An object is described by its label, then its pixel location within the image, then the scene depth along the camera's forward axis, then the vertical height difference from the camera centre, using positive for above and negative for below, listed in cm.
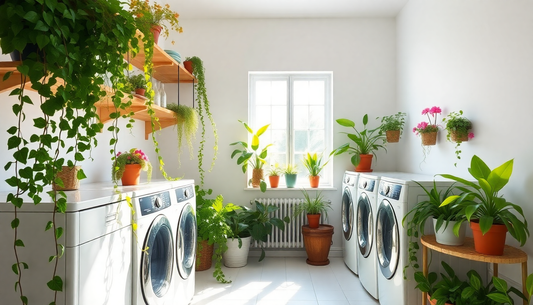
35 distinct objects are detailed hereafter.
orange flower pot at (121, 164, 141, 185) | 202 -11
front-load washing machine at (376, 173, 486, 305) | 206 -53
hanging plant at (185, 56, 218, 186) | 328 +71
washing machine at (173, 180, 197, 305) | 221 -61
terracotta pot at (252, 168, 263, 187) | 358 -22
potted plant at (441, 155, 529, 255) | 158 -28
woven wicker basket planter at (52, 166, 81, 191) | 159 -11
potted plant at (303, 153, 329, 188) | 358 -13
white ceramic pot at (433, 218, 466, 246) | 182 -43
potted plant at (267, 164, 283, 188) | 361 -22
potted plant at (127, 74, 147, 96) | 234 +49
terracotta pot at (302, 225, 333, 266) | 332 -86
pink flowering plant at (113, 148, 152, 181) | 200 -3
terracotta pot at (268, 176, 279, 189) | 361 -27
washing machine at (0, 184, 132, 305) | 119 -34
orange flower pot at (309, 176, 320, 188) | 360 -27
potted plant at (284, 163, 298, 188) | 362 -22
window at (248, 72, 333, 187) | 380 +46
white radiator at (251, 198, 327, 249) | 355 -74
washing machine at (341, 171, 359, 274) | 306 -60
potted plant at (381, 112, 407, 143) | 326 +27
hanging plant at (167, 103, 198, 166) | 305 +32
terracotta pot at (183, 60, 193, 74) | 338 +89
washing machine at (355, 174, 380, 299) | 255 -60
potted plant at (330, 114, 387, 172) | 338 +9
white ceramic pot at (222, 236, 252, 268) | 328 -95
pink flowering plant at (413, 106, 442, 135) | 258 +25
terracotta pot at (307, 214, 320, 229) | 338 -64
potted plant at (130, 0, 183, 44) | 244 +99
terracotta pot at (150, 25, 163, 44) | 244 +90
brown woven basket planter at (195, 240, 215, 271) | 318 -94
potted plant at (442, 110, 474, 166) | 224 +17
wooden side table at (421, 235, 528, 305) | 160 -48
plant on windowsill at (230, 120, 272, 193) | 344 -1
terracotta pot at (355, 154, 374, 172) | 338 -7
